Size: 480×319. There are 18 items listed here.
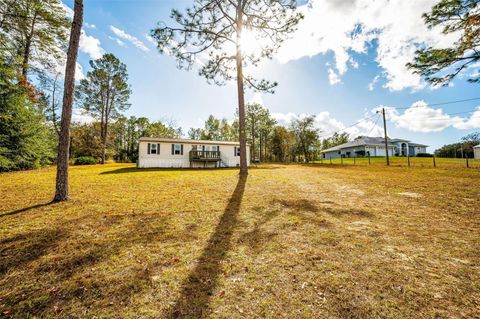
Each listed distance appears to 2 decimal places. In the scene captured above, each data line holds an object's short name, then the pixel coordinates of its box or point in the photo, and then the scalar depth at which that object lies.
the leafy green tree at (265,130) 39.92
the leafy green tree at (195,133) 50.38
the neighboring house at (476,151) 36.57
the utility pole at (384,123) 20.57
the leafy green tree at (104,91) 24.12
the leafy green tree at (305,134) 34.81
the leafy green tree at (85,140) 27.12
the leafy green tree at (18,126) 11.01
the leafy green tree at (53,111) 24.19
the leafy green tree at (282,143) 38.68
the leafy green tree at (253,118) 37.94
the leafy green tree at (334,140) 58.58
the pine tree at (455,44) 8.28
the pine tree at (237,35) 9.46
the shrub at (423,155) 39.22
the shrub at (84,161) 22.61
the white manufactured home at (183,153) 18.80
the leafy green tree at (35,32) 9.99
